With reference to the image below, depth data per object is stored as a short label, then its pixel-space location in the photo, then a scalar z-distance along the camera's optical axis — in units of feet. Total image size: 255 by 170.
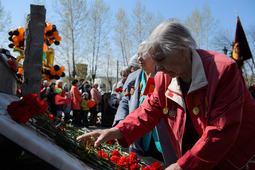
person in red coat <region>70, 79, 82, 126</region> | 27.43
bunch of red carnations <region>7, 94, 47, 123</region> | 3.73
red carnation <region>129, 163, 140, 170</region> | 5.14
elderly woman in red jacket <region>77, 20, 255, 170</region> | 3.96
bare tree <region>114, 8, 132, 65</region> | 83.56
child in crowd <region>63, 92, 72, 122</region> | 26.31
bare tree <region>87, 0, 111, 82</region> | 75.25
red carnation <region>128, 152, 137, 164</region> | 5.40
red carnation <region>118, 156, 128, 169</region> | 5.13
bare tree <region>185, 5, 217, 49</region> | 82.65
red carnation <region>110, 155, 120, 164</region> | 5.28
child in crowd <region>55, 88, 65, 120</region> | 24.13
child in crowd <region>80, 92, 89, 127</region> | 28.58
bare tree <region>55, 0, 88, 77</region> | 63.00
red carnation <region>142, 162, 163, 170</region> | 5.44
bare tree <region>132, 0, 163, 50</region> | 81.82
